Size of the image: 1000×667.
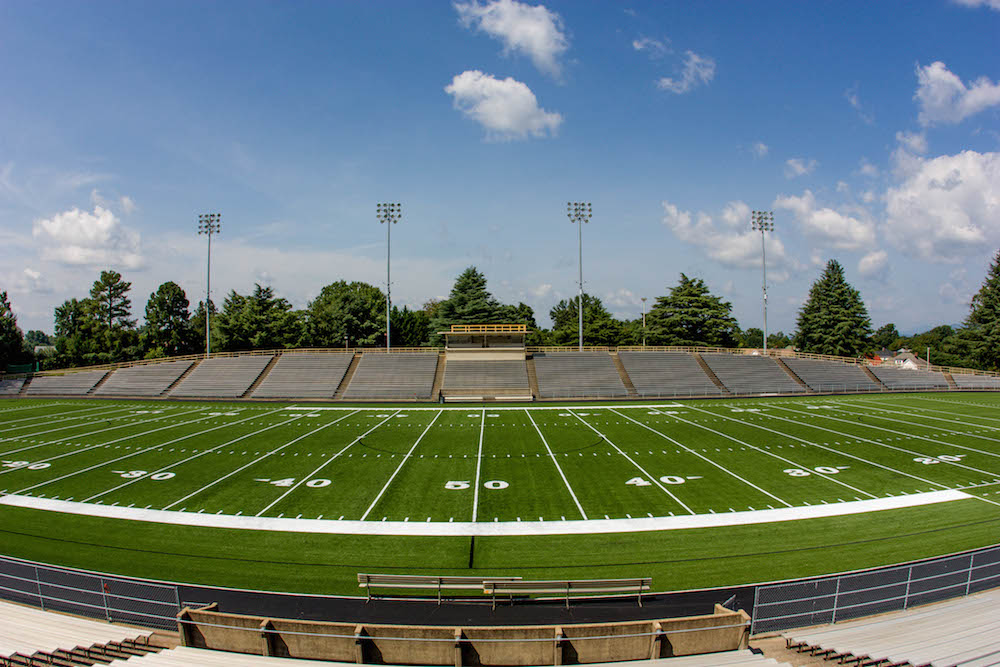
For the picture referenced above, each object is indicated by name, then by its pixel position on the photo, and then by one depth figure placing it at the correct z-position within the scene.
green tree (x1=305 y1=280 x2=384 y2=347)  60.50
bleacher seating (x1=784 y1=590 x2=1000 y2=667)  6.40
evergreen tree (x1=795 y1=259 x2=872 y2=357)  58.47
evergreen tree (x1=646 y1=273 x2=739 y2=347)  57.78
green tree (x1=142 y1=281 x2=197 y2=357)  60.06
